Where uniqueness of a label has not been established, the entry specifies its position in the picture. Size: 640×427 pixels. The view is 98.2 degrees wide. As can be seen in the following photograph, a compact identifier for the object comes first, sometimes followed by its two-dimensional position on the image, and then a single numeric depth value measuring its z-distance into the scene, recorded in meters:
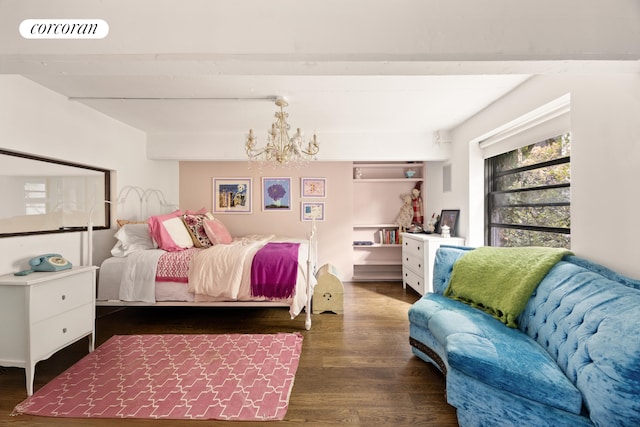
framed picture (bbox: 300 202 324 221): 4.79
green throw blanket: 1.81
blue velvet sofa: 1.13
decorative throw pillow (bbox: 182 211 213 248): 3.49
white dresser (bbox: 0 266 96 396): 1.88
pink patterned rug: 1.70
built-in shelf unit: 4.97
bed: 2.81
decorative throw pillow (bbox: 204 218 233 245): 3.56
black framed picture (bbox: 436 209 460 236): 3.75
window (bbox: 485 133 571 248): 2.43
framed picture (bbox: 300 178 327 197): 4.79
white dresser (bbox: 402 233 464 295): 3.53
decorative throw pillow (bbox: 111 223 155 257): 3.08
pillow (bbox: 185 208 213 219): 3.93
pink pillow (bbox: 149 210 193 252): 3.15
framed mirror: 2.25
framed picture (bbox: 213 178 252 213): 4.77
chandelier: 2.90
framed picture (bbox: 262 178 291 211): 4.79
